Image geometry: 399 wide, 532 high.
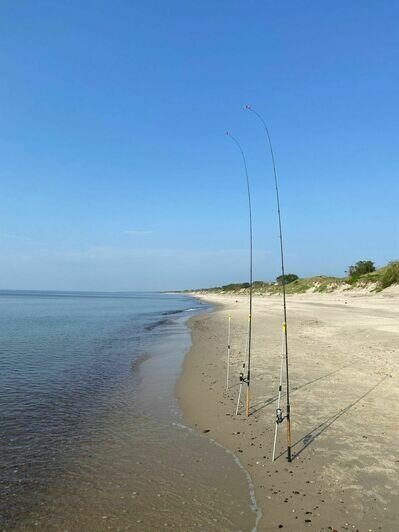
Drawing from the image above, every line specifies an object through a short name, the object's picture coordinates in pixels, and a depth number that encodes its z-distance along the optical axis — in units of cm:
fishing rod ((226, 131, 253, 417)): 881
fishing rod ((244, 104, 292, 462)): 645
